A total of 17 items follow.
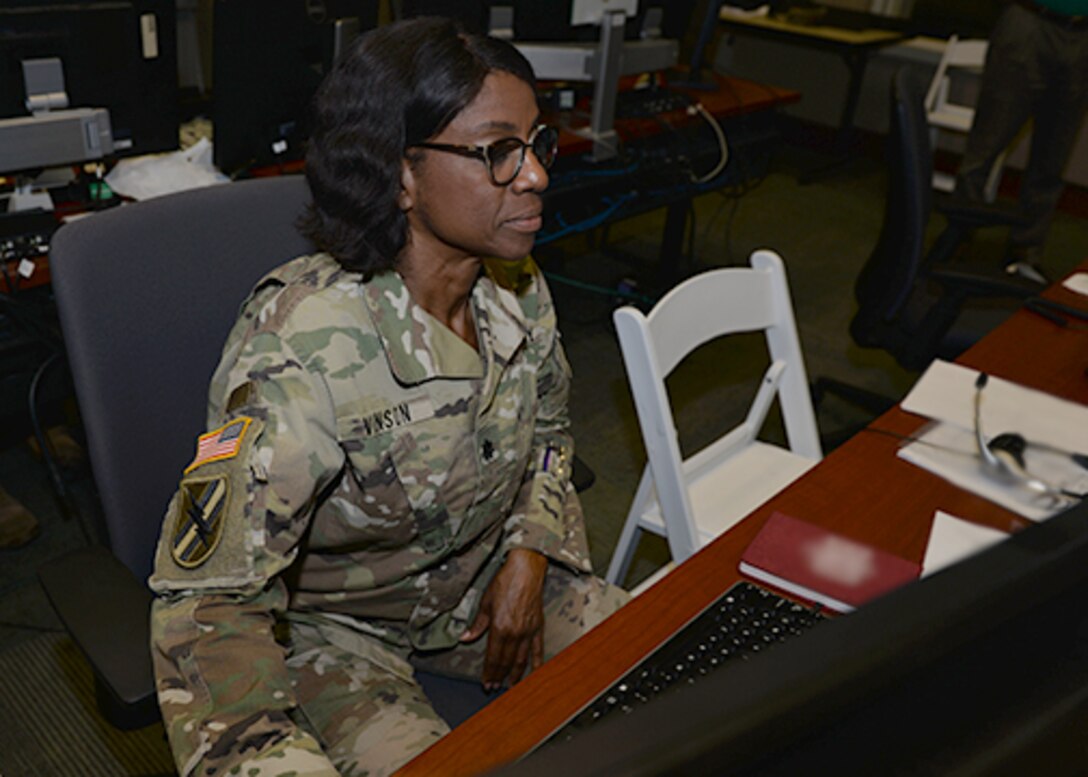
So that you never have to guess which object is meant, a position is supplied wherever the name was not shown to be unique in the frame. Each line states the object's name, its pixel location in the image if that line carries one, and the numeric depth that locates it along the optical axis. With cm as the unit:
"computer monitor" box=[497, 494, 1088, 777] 23
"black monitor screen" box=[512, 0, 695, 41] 239
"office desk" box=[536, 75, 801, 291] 248
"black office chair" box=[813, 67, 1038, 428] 200
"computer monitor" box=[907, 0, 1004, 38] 504
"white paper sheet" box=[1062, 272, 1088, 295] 188
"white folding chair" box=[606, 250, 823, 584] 132
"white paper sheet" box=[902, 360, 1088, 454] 134
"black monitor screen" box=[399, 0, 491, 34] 209
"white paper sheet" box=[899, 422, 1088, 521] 122
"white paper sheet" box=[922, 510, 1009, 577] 109
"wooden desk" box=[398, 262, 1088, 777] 84
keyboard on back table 278
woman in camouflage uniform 90
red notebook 102
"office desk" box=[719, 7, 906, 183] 461
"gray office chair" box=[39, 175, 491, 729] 95
